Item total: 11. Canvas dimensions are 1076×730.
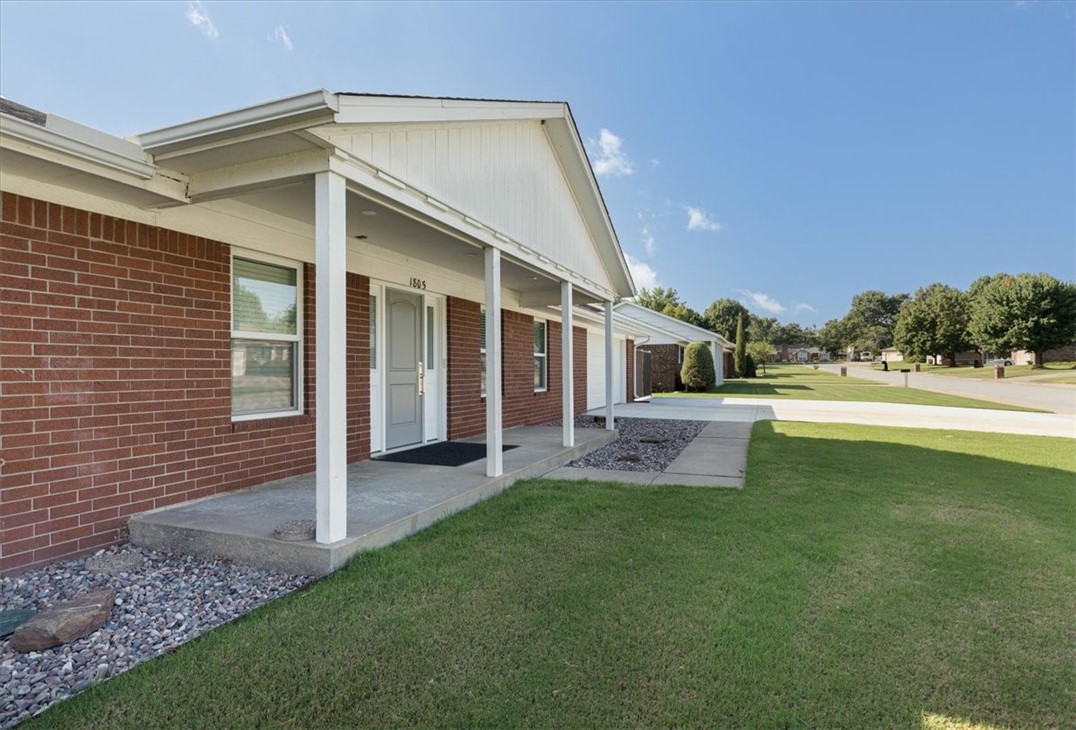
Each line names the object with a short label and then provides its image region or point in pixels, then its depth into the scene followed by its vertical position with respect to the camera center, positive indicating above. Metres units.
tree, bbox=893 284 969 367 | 59.69 +4.56
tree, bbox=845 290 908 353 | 102.25 +10.28
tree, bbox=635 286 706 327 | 53.72 +7.47
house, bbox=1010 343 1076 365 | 53.56 +0.82
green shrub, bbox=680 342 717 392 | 24.72 -0.08
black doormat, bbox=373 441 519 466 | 6.55 -1.15
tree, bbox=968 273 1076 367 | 43.81 +4.25
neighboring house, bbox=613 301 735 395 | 25.67 +1.31
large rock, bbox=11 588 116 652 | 2.64 -1.31
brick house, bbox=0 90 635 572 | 3.49 +0.75
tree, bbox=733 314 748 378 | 37.44 +0.90
